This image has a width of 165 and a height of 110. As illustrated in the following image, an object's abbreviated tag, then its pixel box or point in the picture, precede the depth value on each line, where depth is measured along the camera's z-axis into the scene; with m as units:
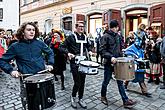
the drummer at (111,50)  2.87
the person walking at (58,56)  4.01
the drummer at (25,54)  1.98
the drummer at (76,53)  2.86
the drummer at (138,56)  3.42
